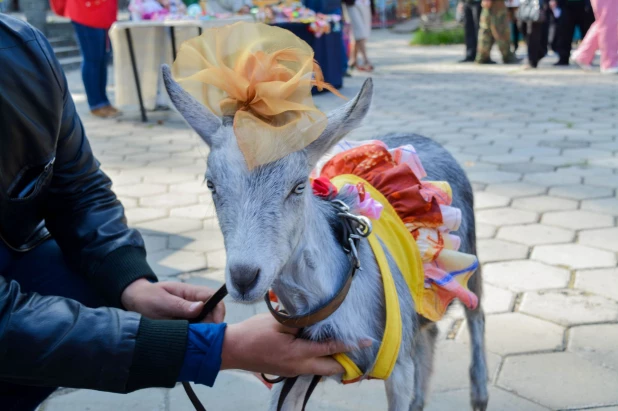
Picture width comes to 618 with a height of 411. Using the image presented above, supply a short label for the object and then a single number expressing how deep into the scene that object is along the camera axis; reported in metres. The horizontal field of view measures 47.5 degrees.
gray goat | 1.76
